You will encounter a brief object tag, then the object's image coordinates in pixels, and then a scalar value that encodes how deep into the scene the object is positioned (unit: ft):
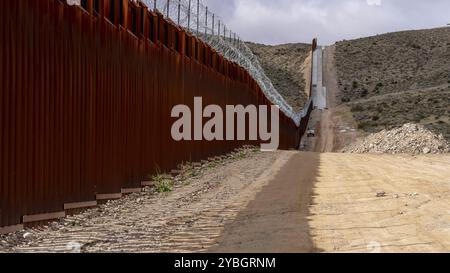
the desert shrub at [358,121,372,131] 210.88
